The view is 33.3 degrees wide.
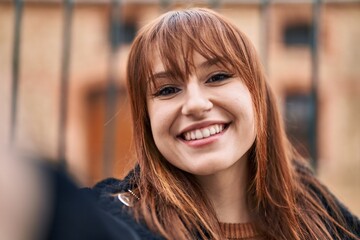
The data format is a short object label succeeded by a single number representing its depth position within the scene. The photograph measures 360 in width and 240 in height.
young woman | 1.49
